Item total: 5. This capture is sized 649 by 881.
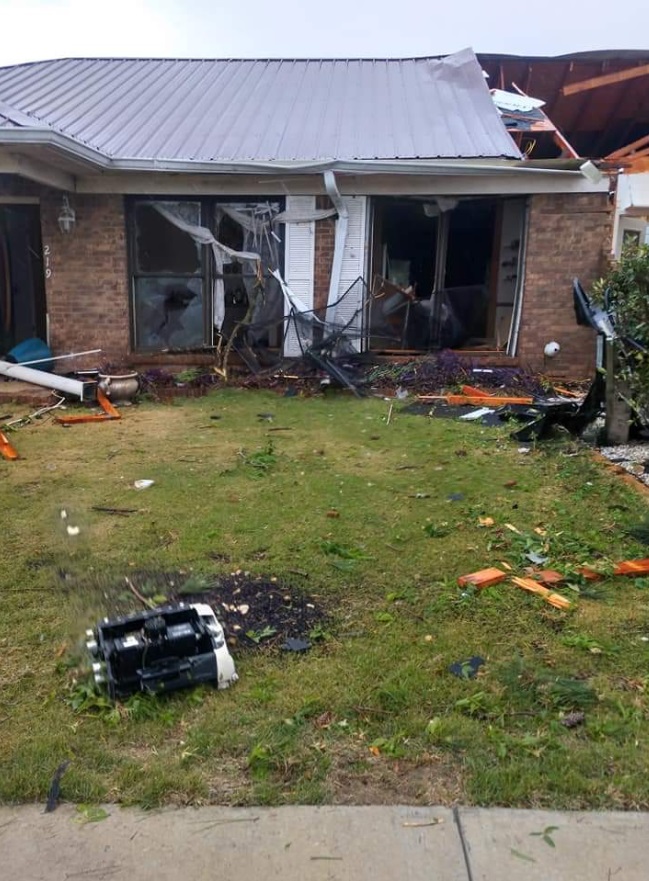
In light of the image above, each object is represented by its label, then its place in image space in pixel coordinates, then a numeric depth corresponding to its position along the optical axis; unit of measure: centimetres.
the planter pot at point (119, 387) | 868
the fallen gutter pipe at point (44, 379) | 845
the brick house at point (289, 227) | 923
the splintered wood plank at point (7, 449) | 615
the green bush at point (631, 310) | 471
